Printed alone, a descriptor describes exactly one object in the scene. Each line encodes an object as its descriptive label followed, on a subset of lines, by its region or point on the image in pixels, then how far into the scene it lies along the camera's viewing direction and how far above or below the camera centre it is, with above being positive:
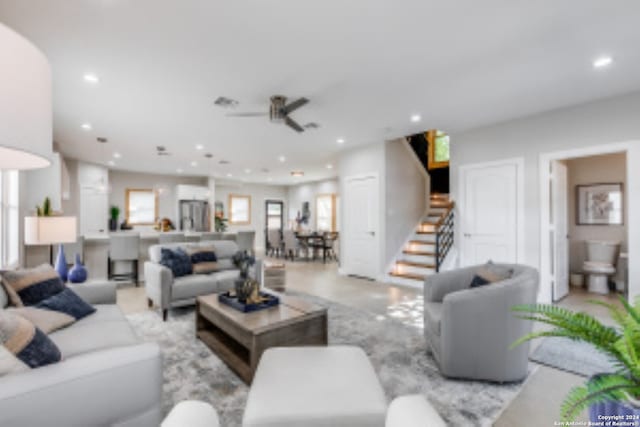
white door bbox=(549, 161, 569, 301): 4.57 -0.21
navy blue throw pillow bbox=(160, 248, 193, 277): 4.00 -0.58
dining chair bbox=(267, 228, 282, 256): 9.62 -0.68
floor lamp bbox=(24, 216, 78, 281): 3.02 -0.13
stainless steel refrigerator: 9.32 +0.05
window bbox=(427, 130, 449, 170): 8.15 +1.78
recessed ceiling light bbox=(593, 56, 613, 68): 2.95 +1.50
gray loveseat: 3.71 -0.84
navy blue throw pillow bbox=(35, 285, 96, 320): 2.31 -0.67
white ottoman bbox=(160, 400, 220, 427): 0.94 -0.63
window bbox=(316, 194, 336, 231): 11.34 +0.17
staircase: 5.58 -0.67
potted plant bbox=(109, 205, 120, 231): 8.81 -0.01
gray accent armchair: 2.27 -0.85
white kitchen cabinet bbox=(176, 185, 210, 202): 9.94 +0.79
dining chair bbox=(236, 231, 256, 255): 6.71 -0.51
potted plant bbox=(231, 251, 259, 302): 2.87 -0.60
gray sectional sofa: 1.18 -0.73
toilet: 4.97 -0.77
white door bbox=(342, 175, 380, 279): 6.23 -0.21
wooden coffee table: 2.32 -0.91
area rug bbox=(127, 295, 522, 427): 2.07 -1.25
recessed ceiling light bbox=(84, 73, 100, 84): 3.21 +1.45
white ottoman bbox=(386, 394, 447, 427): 0.96 -0.64
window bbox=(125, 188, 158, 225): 9.66 +0.33
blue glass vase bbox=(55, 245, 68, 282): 3.09 -0.50
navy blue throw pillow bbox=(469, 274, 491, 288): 2.69 -0.57
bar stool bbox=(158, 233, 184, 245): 5.91 -0.40
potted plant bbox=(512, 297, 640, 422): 0.86 -0.42
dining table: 8.85 -0.65
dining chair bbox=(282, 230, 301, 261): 8.98 -0.73
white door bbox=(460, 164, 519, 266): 4.83 +0.04
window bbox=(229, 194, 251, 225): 11.98 +0.29
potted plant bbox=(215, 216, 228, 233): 8.02 -0.20
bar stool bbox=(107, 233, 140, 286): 5.42 -0.54
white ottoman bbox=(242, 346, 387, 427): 1.34 -0.84
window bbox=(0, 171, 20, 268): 3.38 -0.03
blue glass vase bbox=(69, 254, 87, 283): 3.02 -0.56
